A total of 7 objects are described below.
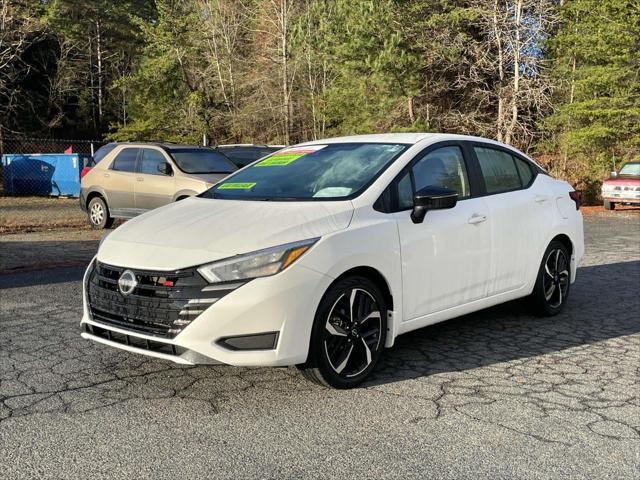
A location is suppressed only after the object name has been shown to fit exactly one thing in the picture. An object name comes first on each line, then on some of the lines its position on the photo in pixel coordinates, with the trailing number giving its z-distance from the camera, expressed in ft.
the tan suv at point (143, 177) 41.68
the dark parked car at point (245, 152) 54.34
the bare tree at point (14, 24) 80.43
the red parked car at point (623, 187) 69.77
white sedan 12.59
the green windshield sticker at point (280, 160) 17.70
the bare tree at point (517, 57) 91.15
